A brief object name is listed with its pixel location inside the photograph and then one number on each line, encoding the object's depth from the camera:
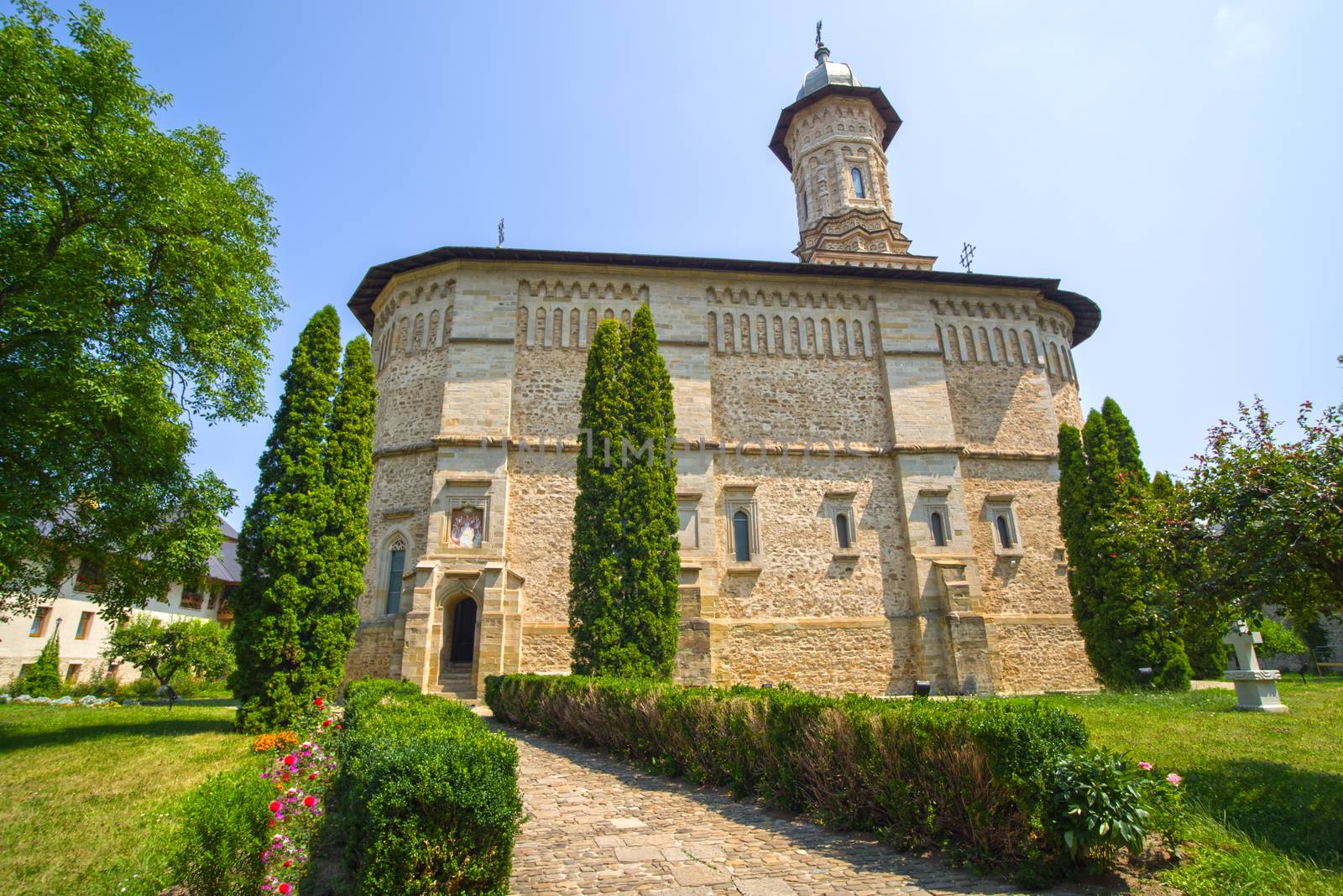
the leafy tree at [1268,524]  6.27
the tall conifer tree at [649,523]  12.48
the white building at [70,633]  19.23
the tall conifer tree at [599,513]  12.36
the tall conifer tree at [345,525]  10.93
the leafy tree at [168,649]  19.64
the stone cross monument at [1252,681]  10.23
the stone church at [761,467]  16.34
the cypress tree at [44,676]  18.48
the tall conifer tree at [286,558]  10.46
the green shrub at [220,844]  3.73
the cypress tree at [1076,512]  15.88
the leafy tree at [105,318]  8.95
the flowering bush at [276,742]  7.54
